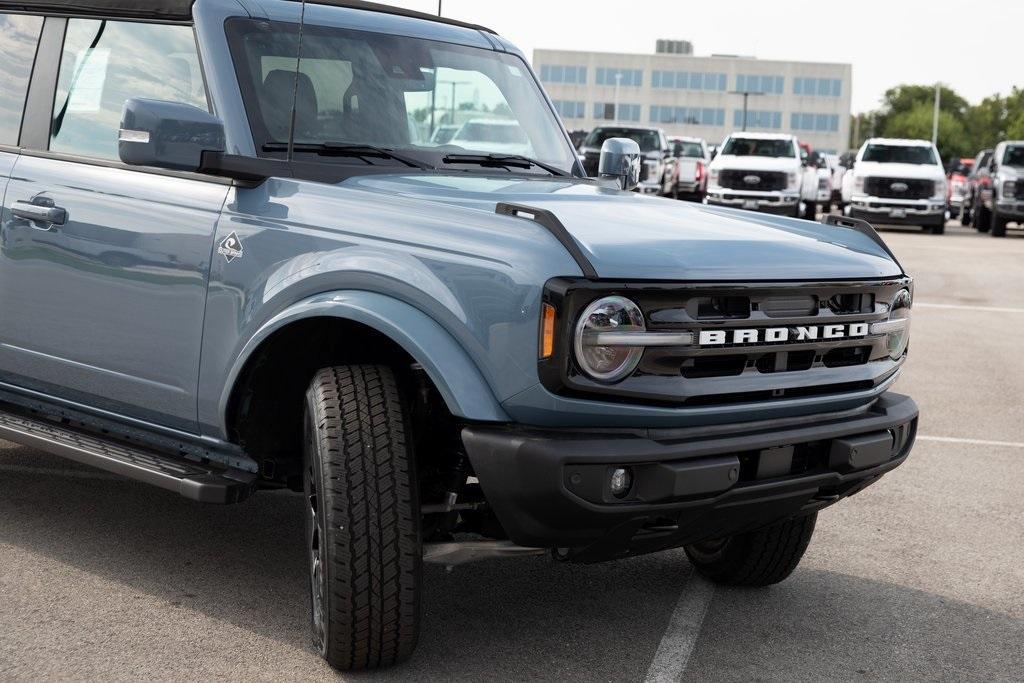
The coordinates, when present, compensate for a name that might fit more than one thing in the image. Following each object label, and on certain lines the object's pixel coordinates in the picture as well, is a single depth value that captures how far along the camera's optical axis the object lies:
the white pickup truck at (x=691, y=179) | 32.31
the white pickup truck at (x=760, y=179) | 27.30
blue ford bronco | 3.42
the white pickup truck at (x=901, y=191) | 27.09
